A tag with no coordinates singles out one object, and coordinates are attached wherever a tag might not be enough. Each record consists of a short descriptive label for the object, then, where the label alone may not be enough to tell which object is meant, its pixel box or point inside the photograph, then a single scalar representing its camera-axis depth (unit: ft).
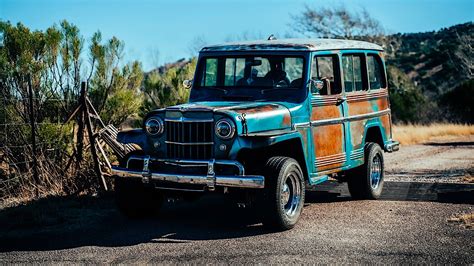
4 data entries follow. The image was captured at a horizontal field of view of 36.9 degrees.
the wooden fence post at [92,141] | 35.01
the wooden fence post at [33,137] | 33.86
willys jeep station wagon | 25.52
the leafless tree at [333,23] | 139.33
